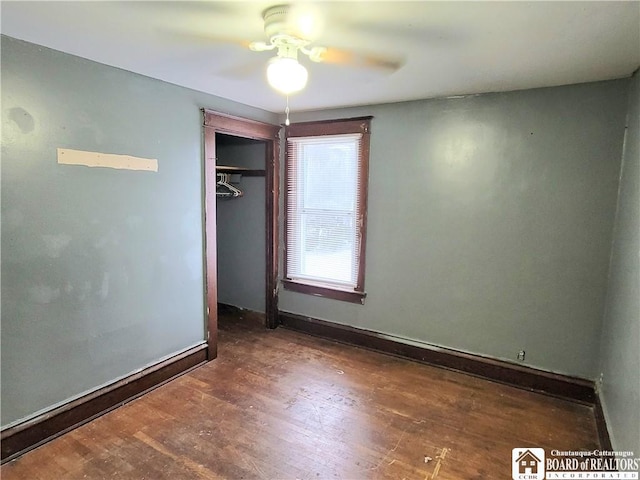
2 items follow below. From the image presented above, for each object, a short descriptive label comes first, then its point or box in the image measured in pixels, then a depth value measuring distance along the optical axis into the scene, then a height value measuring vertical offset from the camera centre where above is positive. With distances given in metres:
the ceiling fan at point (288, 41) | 1.69 +0.80
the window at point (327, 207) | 3.73 -0.03
